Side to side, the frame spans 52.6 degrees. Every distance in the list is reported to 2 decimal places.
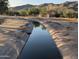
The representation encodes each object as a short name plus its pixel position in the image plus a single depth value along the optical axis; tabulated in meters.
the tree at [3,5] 26.88
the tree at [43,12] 37.25
